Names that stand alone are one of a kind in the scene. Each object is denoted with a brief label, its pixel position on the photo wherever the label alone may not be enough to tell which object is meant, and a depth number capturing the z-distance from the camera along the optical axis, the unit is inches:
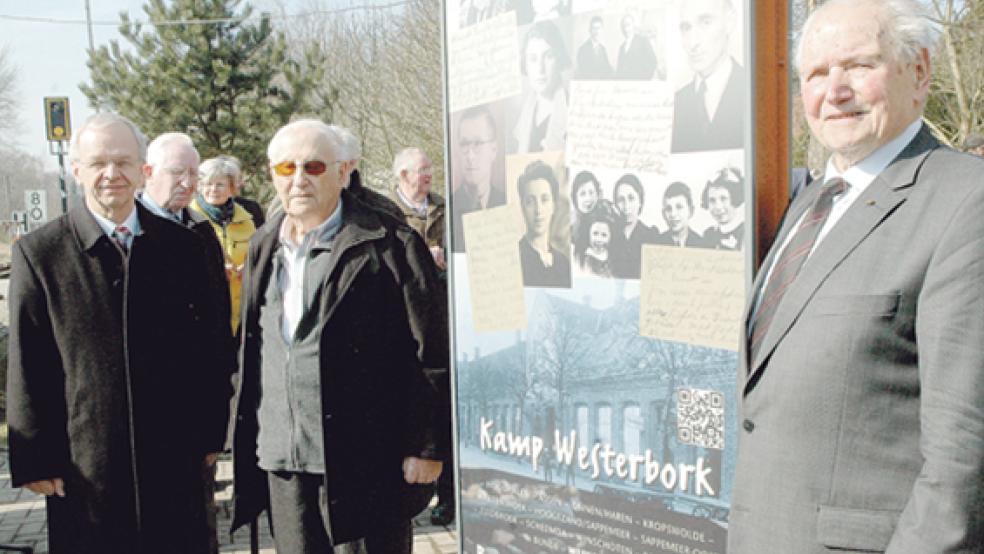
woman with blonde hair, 249.6
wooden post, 95.3
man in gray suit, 64.8
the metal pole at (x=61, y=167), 644.7
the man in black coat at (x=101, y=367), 129.8
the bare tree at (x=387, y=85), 813.9
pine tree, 709.3
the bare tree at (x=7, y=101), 1801.2
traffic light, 617.9
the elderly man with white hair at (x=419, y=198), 256.8
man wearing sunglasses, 126.3
